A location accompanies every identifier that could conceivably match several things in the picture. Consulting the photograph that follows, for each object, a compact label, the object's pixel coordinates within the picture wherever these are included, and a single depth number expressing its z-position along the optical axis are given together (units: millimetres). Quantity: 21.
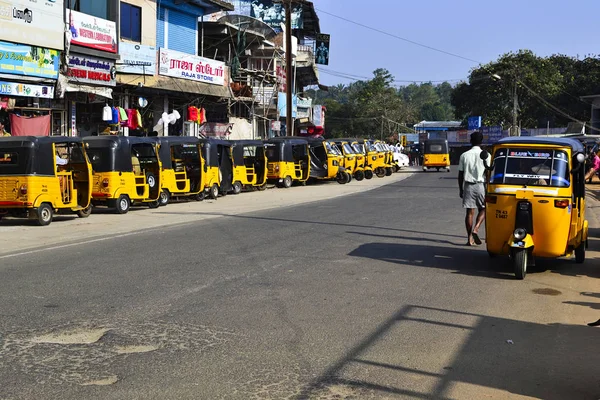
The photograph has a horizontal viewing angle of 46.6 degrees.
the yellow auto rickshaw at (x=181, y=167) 22783
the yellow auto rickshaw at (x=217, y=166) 25359
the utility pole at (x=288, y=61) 37688
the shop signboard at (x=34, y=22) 21953
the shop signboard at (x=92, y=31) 25109
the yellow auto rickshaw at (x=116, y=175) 19219
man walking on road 12547
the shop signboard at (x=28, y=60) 21817
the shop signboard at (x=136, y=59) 28625
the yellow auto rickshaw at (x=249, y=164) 28547
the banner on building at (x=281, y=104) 48734
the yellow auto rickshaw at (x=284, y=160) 32969
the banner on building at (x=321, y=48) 68125
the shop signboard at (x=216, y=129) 40312
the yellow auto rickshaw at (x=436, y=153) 53531
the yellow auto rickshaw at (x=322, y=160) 36219
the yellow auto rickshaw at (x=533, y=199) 9719
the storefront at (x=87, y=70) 25062
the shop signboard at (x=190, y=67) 31172
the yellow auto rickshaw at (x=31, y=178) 16016
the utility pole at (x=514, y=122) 60269
